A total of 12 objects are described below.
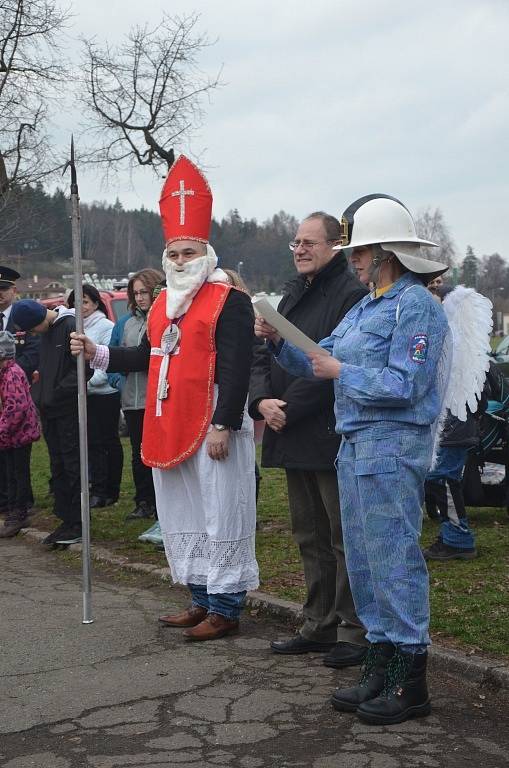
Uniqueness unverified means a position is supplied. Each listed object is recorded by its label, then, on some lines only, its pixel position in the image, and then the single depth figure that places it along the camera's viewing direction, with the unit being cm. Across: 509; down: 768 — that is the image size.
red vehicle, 1856
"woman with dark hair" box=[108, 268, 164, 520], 908
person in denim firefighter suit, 442
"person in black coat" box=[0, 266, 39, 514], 1058
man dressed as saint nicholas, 588
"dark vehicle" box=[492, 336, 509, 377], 1481
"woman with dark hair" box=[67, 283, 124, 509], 1016
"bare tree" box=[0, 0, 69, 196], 1838
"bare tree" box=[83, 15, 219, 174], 2112
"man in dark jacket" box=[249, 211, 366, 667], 534
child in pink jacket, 962
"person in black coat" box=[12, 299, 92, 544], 864
